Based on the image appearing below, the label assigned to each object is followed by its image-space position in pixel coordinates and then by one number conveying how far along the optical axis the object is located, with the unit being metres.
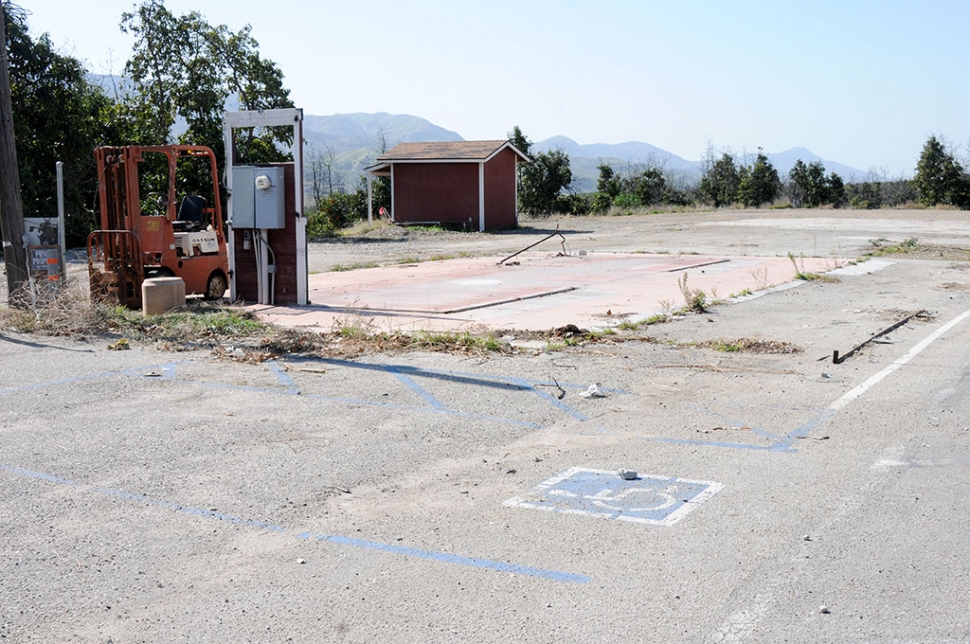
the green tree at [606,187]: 61.44
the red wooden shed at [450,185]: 44.41
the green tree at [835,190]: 63.72
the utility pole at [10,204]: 14.28
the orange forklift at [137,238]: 14.33
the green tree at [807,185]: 63.47
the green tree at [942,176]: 58.22
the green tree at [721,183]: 66.56
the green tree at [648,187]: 64.12
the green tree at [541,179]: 57.56
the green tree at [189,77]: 34.88
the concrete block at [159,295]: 13.56
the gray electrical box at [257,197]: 15.18
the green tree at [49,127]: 30.97
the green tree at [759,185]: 63.88
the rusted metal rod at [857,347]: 10.49
